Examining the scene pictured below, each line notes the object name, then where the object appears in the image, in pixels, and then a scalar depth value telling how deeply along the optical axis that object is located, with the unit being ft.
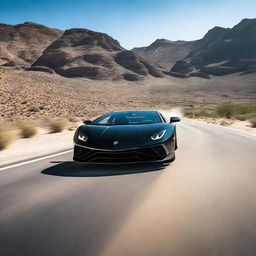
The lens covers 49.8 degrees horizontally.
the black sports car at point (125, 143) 16.06
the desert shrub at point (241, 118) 91.01
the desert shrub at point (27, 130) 38.60
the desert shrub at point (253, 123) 64.10
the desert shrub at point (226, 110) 116.11
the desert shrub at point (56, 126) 47.73
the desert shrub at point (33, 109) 100.12
